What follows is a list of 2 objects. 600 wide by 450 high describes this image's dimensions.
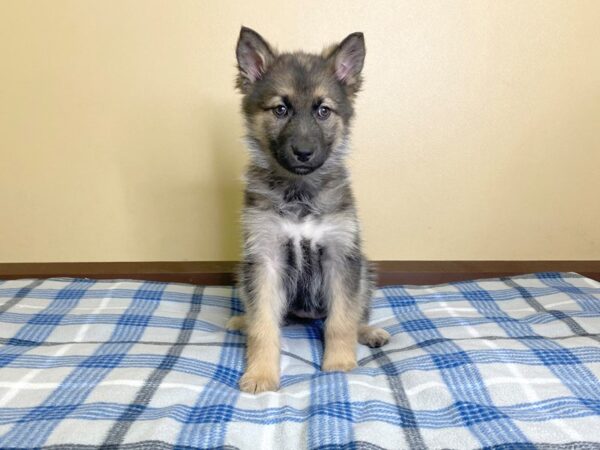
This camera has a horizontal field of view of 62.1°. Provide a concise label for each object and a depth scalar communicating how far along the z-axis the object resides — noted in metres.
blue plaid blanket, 0.39
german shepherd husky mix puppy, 0.54
